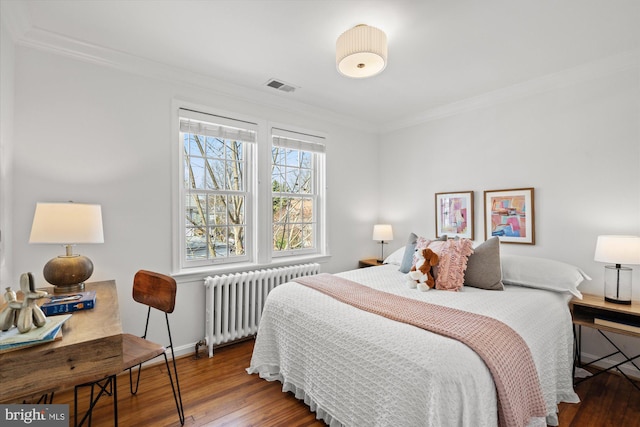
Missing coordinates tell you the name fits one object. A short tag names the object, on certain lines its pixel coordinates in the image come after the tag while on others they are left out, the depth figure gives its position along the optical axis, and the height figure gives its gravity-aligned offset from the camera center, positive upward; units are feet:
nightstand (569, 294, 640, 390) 6.75 -2.60
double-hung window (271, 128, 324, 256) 11.30 +0.95
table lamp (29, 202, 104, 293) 5.86 -0.38
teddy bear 7.77 -1.59
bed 4.20 -2.53
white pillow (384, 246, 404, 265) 11.01 -1.69
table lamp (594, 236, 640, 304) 6.91 -1.12
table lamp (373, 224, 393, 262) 12.98 -0.82
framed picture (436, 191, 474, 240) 10.93 -0.03
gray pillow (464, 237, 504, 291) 7.83 -1.48
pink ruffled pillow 7.78 -1.35
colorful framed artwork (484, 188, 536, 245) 9.48 -0.07
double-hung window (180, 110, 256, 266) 9.35 +0.90
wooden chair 5.49 -1.90
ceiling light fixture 6.04 +3.40
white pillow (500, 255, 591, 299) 7.56 -1.63
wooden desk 3.28 -1.74
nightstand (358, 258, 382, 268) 12.87 -2.16
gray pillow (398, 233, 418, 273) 9.51 -1.39
